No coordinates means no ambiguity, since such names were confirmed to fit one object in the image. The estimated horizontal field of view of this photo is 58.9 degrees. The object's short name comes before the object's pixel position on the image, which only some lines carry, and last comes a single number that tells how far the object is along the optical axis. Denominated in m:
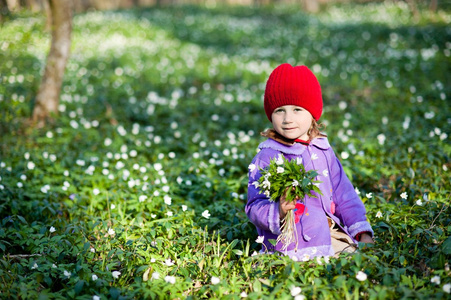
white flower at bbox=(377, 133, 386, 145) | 5.29
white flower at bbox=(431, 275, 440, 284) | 2.37
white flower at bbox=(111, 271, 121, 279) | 2.70
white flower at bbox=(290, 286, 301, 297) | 2.39
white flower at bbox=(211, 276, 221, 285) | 2.58
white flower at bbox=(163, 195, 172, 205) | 3.58
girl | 2.78
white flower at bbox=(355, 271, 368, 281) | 2.40
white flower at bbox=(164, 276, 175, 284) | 2.56
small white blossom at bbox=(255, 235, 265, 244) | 2.87
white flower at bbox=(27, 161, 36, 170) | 4.69
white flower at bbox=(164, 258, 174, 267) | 2.89
